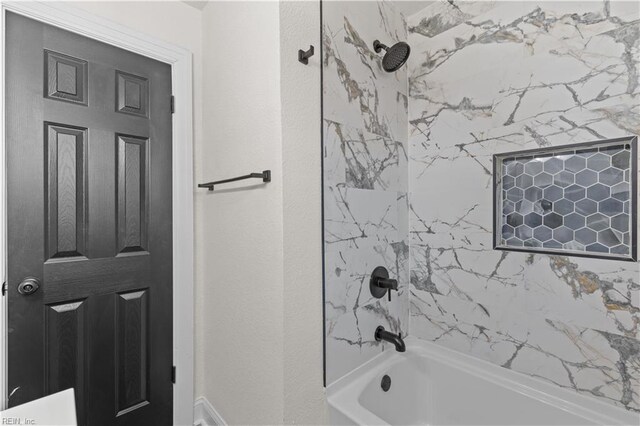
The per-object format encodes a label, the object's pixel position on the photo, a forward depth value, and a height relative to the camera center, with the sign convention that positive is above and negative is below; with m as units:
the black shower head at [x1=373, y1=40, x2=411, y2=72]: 1.54 +0.80
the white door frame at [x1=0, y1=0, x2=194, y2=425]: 1.63 -0.03
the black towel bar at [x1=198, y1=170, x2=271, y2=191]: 1.23 +0.14
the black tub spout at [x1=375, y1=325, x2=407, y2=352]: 1.49 -0.65
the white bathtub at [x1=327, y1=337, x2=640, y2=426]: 1.28 -0.87
